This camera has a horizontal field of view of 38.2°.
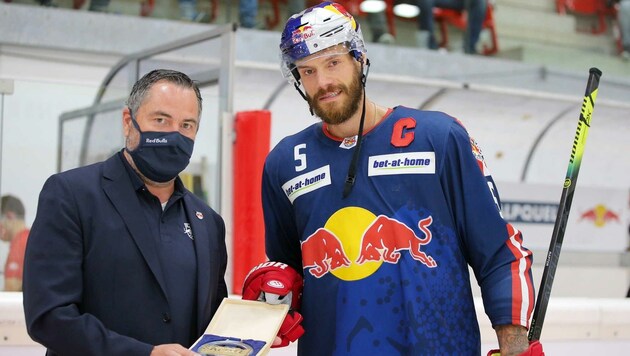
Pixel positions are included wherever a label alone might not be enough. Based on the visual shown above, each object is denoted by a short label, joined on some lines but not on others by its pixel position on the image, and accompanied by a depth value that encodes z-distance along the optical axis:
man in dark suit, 1.81
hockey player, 2.00
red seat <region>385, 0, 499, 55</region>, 9.27
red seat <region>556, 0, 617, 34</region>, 10.41
